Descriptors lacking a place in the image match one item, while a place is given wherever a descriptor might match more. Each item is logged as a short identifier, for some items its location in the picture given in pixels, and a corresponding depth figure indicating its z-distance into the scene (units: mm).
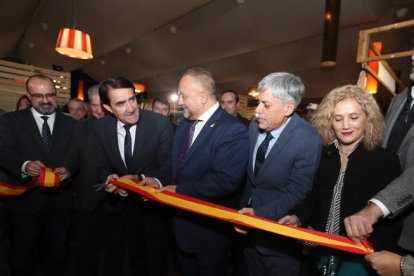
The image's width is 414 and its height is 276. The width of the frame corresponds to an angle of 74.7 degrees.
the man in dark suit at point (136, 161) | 2303
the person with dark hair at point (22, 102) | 4340
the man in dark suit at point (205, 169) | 1753
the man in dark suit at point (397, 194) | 1250
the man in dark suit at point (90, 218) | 2508
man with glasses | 2377
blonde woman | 1443
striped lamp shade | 5445
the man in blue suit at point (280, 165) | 1629
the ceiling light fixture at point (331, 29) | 4699
